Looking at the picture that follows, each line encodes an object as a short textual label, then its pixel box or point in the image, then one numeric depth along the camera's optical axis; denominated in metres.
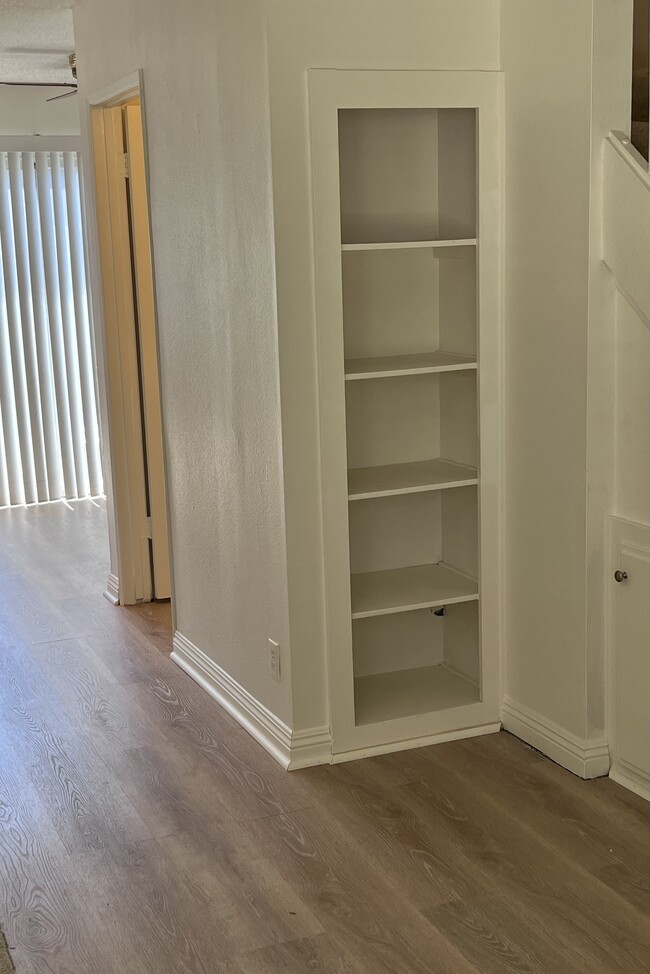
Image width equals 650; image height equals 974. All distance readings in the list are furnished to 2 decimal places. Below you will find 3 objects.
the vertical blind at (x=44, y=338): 7.30
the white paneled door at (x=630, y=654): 3.01
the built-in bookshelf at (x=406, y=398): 3.23
